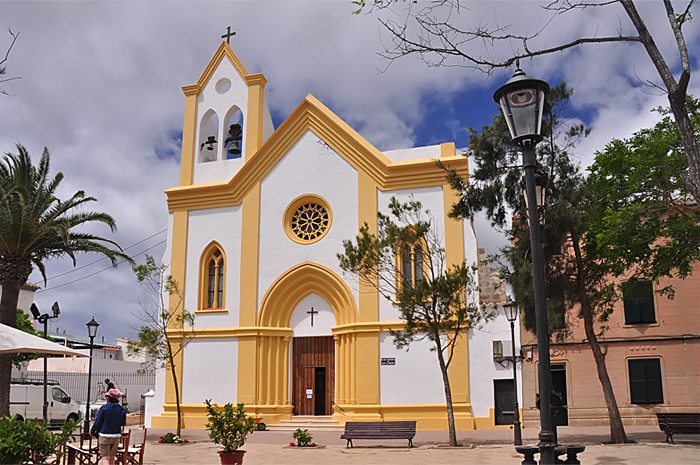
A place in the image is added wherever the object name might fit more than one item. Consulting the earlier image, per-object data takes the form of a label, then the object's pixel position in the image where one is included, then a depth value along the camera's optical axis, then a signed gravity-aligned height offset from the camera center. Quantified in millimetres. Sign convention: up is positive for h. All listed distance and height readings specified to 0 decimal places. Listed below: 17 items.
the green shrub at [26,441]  8812 -1154
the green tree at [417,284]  16812 +1961
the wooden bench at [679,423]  15555 -1623
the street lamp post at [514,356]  15648 +36
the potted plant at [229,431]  11352 -1276
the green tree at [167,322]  21688 +1391
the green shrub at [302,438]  16719 -2053
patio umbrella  12719 +320
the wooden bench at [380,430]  16609 -1878
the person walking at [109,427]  10398 -1087
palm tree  18016 +3753
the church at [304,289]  21797 +2615
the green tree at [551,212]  16141 +3708
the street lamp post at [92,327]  22547 +1134
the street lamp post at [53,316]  22891 +1566
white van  23922 -1595
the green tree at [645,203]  14734 +3686
